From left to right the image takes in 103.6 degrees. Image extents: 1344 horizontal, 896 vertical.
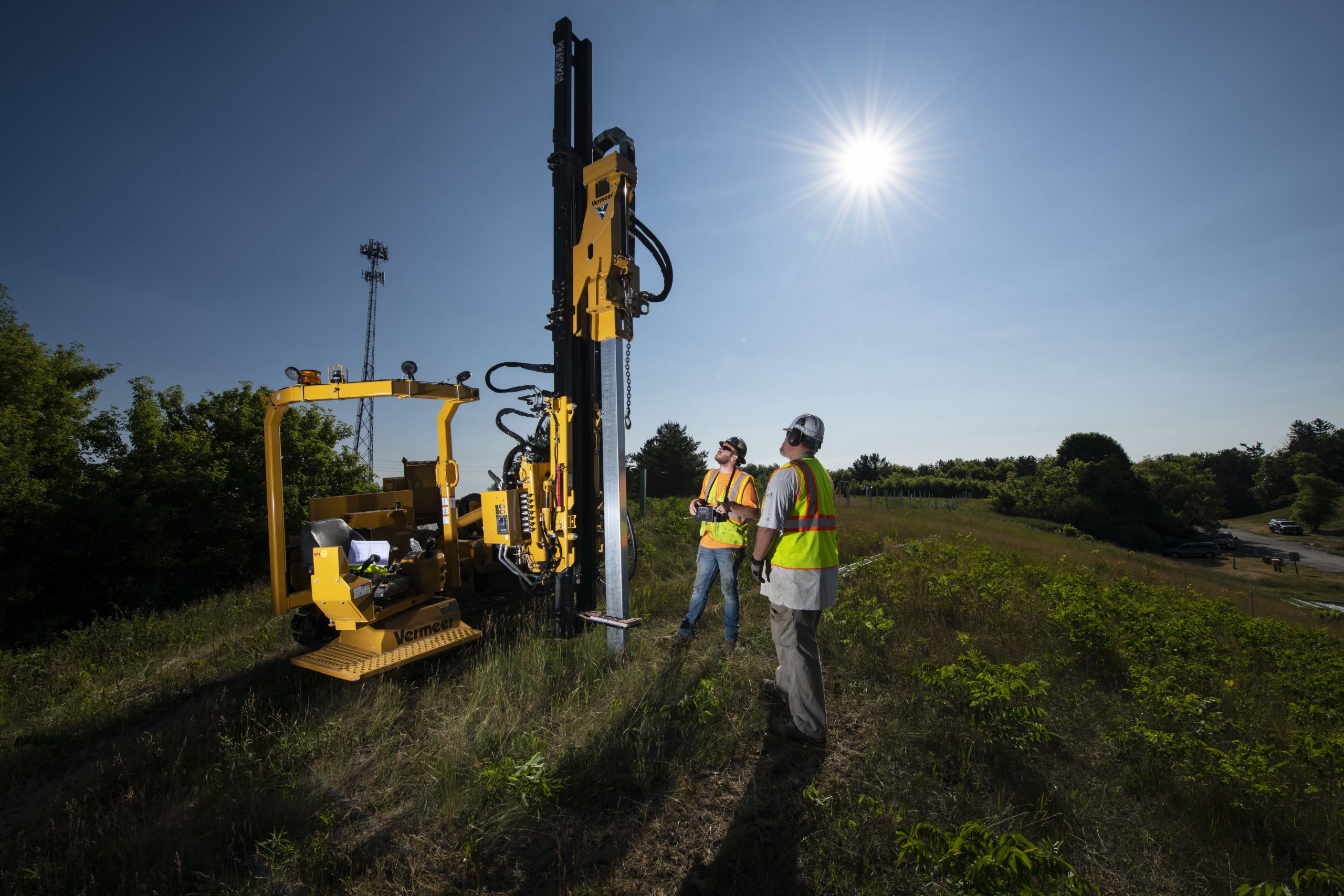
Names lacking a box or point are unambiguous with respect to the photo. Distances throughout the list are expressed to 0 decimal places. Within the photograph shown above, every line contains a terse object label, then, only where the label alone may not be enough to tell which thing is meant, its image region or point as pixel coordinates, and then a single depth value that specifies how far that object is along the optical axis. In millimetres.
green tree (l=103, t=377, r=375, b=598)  16547
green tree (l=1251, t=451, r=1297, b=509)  63844
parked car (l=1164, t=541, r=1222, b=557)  45031
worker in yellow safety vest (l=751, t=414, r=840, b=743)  3781
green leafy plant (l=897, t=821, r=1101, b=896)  1997
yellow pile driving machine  5172
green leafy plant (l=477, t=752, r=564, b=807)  3141
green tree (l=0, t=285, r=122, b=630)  14367
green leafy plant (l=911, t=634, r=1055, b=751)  3654
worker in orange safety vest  5449
